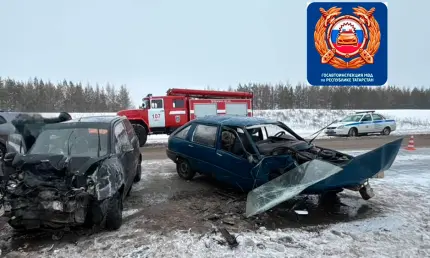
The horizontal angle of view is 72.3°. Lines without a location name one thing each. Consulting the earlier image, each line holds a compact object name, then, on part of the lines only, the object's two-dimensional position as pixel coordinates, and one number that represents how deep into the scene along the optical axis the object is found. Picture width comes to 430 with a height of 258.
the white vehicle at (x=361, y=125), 18.61
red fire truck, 15.62
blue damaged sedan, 4.58
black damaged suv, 3.70
